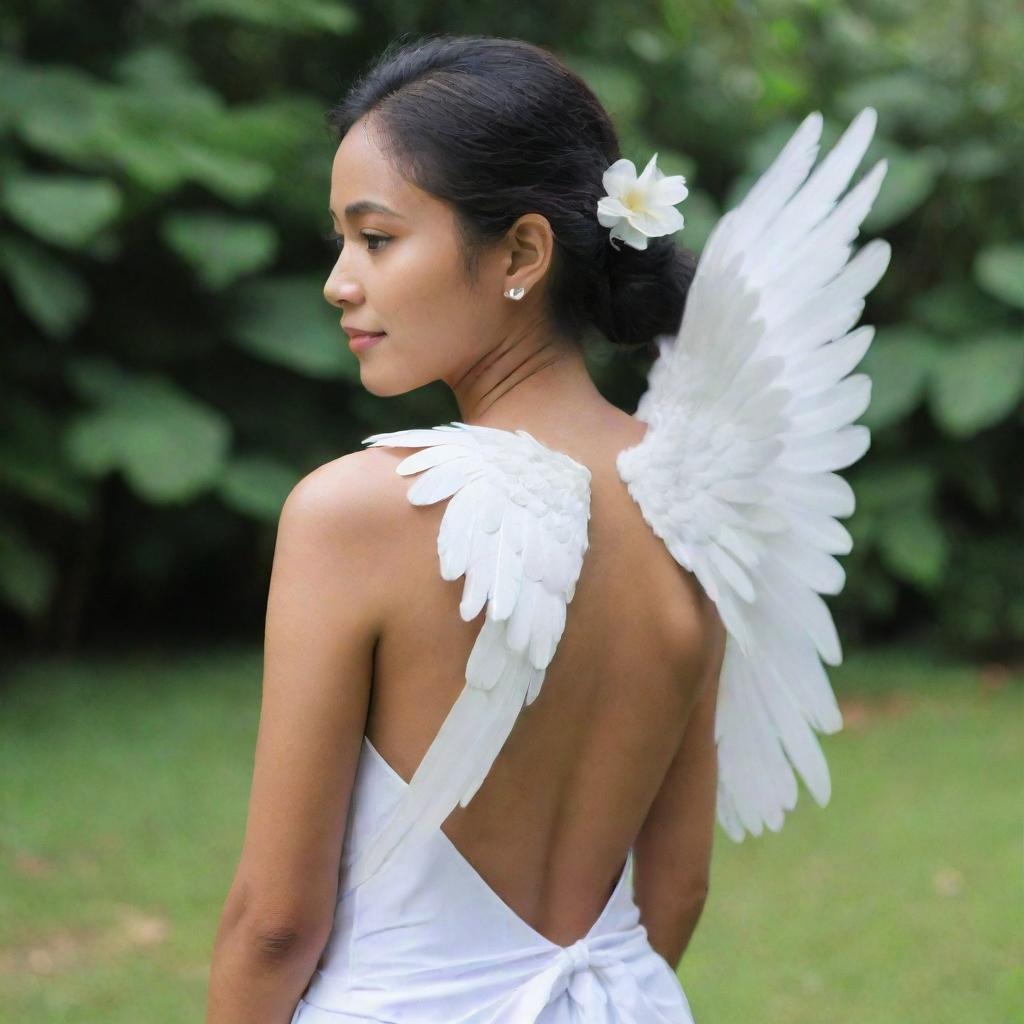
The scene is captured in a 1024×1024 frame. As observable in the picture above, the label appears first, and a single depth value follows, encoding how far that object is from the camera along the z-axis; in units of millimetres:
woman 1433
